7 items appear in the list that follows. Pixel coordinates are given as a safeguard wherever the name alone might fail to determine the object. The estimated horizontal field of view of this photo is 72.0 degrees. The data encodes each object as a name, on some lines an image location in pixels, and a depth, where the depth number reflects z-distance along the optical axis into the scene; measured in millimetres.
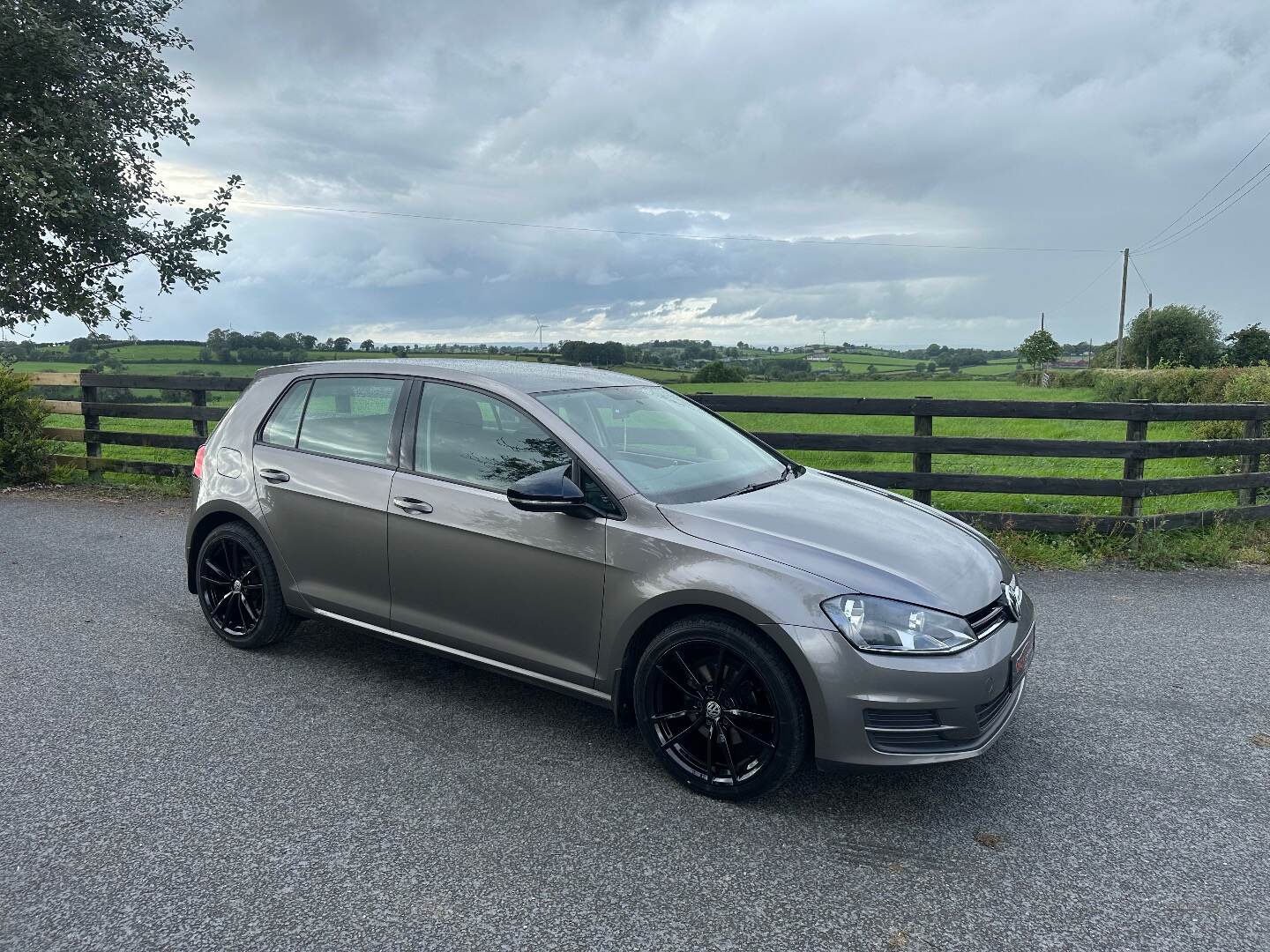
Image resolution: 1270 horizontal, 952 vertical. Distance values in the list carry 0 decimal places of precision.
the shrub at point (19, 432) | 10945
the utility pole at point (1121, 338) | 59166
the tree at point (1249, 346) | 72500
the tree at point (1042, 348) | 110188
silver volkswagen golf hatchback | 3082
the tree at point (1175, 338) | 72688
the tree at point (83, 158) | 10977
